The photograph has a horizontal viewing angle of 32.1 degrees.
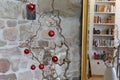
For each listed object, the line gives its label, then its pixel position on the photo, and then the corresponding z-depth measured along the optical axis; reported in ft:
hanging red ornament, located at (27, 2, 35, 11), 6.70
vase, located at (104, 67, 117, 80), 6.84
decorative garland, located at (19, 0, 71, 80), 7.04
